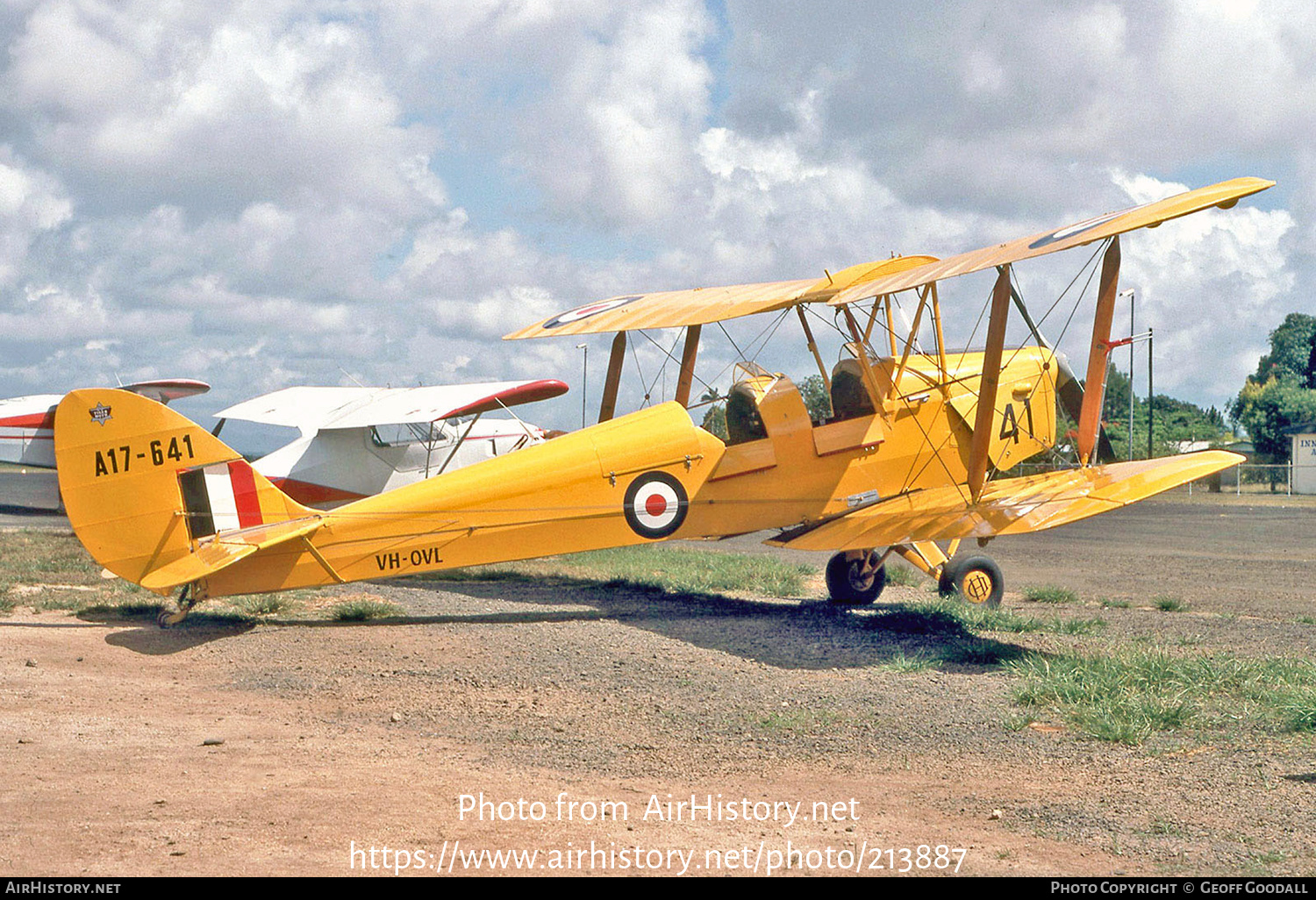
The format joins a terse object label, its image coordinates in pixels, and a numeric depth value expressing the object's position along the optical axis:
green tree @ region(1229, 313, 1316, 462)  65.31
